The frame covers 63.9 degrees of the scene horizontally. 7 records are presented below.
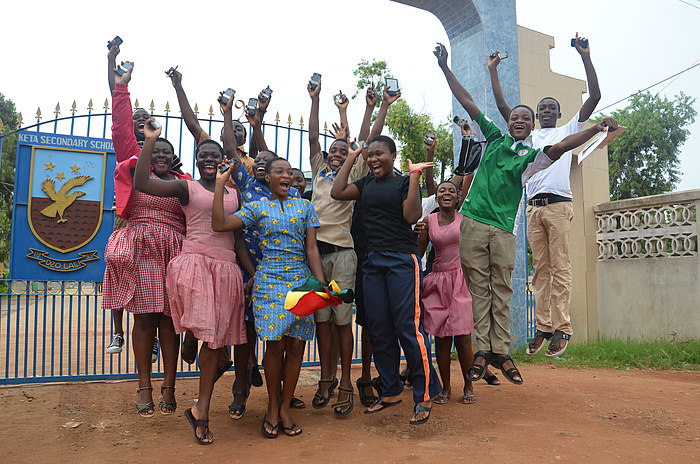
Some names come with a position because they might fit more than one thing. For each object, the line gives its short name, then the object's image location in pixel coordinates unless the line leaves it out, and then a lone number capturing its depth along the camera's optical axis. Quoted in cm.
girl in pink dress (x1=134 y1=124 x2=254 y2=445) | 355
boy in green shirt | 412
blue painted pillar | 719
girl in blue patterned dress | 359
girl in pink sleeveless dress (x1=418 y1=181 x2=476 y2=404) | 440
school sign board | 574
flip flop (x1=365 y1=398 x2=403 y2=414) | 377
